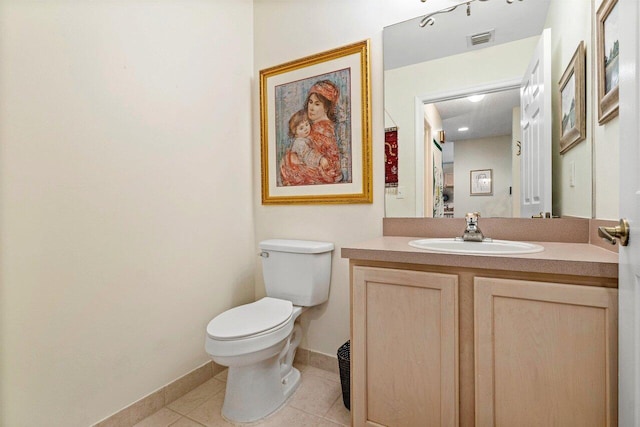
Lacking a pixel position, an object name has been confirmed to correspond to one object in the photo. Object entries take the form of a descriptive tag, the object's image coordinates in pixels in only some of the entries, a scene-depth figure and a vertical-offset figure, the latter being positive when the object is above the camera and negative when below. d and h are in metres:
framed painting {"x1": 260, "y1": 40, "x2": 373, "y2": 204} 1.80 +0.51
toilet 1.40 -0.55
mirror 1.38 +0.52
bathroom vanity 0.91 -0.42
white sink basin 1.26 -0.16
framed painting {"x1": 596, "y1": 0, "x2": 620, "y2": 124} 0.99 +0.50
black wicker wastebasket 1.56 -0.84
